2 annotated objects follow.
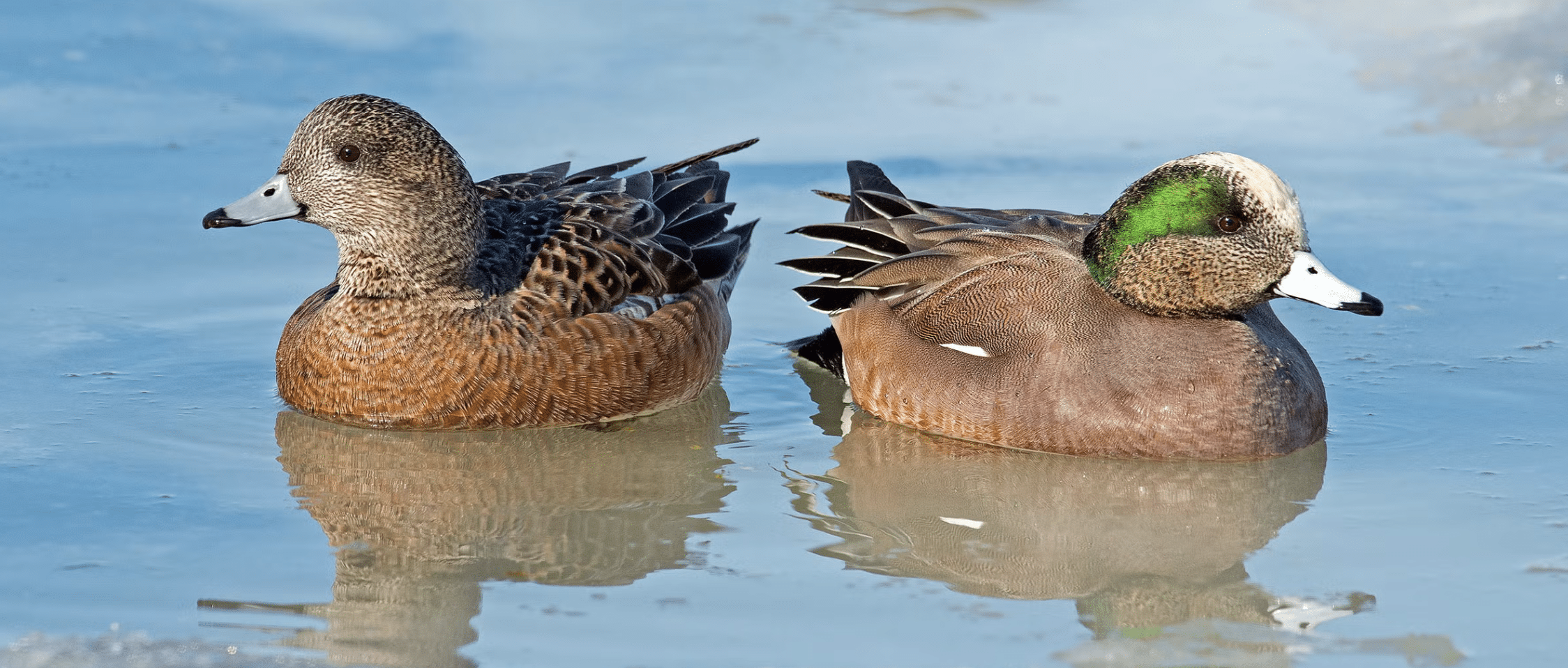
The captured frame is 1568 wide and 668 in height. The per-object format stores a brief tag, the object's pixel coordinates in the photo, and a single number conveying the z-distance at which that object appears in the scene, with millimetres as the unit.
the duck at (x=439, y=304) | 12352
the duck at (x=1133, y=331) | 11992
